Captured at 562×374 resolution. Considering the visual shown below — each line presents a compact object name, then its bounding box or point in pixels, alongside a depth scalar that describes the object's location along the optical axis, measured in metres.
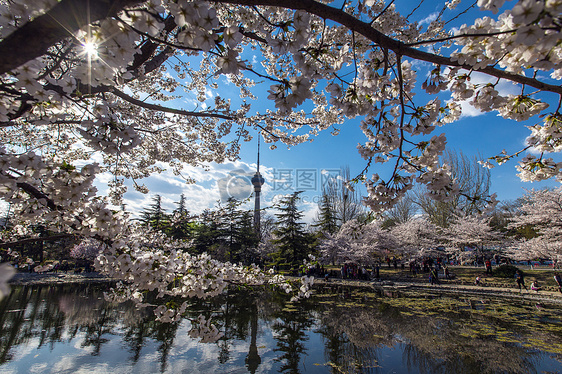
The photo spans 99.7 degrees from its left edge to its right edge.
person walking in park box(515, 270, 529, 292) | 11.78
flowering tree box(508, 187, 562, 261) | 11.48
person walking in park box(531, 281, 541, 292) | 11.30
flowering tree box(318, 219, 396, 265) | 18.92
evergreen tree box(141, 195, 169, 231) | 28.48
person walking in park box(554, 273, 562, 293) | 10.74
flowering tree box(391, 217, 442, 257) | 20.03
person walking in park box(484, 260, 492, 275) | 16.28
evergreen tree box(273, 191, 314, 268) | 19.75
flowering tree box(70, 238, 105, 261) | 25.01
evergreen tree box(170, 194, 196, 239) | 26.32
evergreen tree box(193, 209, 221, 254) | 25.34
